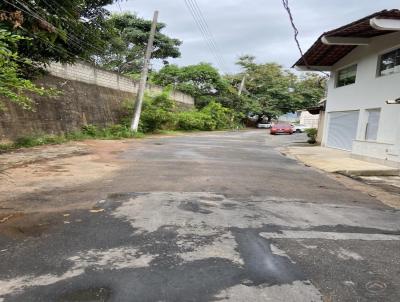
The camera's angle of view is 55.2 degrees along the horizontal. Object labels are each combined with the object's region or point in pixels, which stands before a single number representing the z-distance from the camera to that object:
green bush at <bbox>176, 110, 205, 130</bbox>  34.62
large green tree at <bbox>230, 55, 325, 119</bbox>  52.22
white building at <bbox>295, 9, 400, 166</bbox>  13.26
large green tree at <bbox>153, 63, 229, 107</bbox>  42.12
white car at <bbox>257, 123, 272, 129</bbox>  54.65
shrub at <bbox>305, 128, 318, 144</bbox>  25.64
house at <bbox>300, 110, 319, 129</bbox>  50.38
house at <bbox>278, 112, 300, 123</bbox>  72.90
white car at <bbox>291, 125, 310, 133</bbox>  44.97
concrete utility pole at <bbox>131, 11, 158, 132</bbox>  24.33
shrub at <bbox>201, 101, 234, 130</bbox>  40.29
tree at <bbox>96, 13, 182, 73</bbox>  35.75
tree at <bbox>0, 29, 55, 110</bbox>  4.94
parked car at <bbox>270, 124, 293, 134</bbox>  37.78
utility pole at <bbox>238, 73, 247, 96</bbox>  49.96
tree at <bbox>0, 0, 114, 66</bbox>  8.63
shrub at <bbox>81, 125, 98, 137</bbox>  20.92
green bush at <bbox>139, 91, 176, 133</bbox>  26.77
